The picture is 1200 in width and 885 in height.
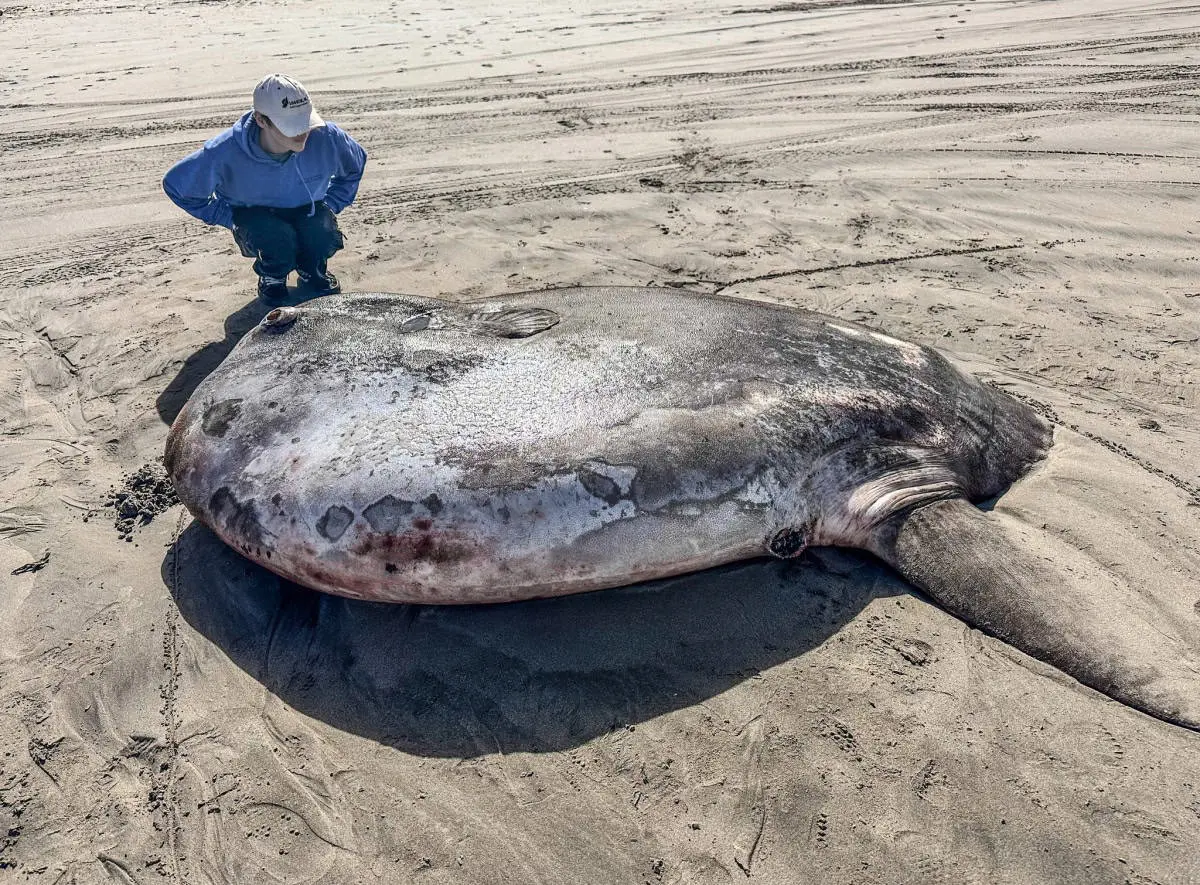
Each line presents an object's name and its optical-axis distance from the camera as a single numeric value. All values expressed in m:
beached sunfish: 2.81
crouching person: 4.45
